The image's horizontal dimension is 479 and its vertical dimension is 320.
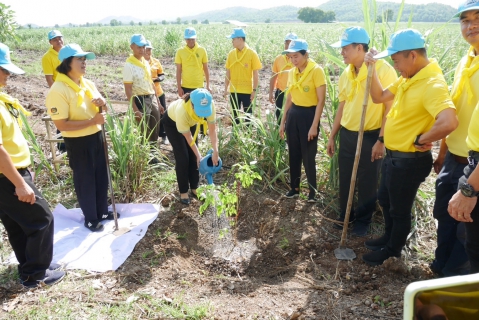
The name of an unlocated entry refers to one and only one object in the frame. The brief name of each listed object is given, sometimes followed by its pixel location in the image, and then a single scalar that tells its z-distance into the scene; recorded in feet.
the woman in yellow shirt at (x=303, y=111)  10.82
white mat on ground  9.91
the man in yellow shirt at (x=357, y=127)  9.04
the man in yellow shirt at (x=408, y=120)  7.02
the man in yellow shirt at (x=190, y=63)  18.11
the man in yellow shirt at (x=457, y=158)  6.68
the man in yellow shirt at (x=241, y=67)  16.81
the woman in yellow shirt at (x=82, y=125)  9.70
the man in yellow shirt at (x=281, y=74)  16.40
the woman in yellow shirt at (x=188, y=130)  10.47
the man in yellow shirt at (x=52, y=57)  17.60
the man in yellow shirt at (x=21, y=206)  7.76
